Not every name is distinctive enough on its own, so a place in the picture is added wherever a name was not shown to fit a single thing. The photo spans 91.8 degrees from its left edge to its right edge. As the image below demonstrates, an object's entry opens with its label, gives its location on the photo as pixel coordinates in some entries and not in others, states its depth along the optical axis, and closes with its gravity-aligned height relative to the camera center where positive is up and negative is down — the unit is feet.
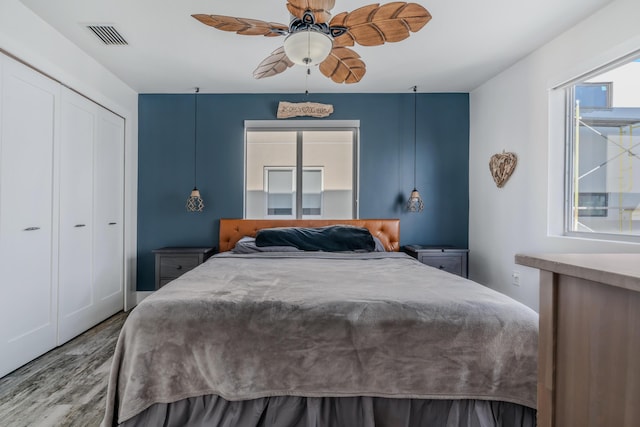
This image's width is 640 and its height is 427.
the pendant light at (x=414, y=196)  11.68 +0.69
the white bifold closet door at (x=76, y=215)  8.30 -0.12
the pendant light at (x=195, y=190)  11.63 +0.84
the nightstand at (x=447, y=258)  10.73 -1.51
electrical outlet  9.61 -1.96
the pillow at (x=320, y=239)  10.11 -0.85
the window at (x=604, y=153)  6.87 +1.55
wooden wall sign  11.82 +3.98
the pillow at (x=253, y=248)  9.89 -1.15
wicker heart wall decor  9.84 +1.62
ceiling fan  5.28 +3.45
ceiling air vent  7.75 +4.60
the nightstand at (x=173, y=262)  10.48 -1.70
